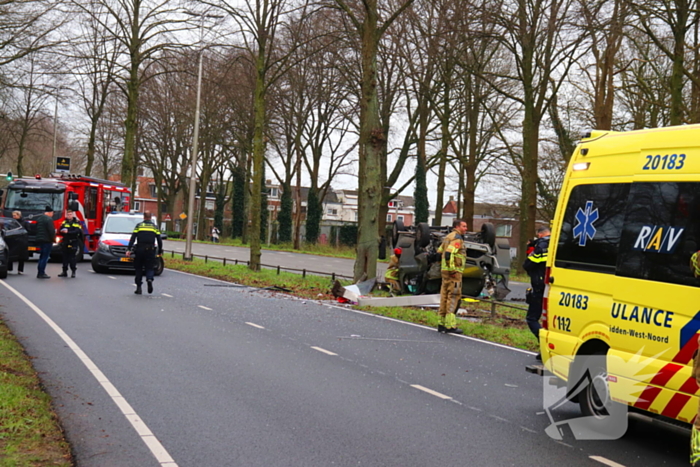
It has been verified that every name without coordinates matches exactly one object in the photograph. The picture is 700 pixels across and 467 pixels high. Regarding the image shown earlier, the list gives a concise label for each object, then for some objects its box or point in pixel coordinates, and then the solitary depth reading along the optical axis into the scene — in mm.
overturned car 17938
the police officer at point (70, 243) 22014
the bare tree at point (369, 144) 20391
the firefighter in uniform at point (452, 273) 13195
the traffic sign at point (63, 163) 37875
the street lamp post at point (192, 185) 30672
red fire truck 28947
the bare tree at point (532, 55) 24484
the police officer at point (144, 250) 17938
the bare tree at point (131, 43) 29938
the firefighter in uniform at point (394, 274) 19031
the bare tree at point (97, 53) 27206
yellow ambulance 5941
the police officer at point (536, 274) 12047
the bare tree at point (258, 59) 24766
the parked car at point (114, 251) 24188
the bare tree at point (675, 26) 19672
